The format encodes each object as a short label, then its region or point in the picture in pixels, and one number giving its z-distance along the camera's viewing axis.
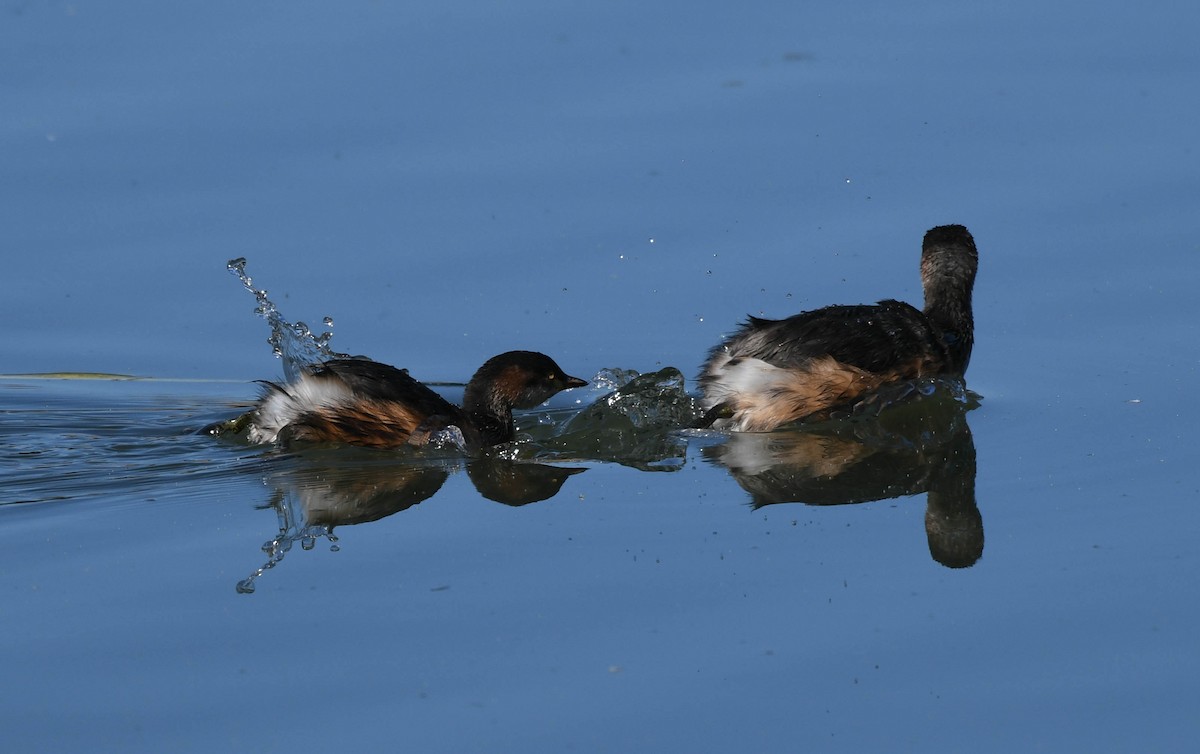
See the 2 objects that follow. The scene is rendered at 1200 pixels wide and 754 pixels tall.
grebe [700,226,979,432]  16.98
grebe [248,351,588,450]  16.17
